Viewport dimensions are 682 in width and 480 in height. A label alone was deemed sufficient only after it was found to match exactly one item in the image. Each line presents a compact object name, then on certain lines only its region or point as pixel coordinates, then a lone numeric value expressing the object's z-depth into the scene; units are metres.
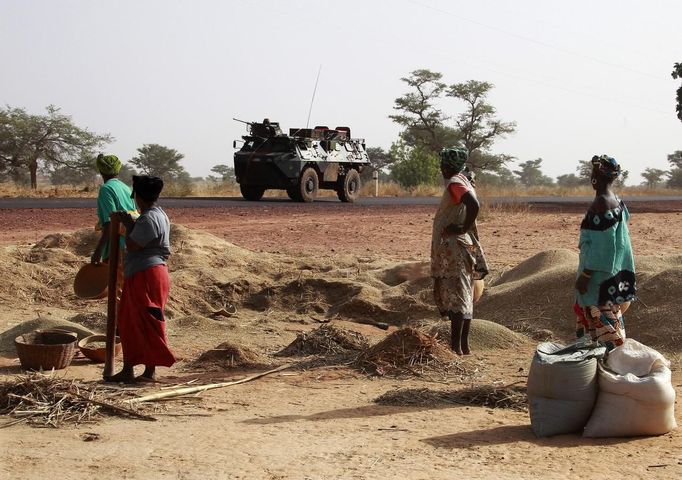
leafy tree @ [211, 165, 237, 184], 78.94
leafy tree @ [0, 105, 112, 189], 38.66
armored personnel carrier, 24.25
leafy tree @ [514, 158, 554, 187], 86.06
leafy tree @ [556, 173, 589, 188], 79.95
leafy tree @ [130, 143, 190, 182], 56.06
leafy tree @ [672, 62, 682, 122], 32.27
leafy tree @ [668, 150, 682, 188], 66.00
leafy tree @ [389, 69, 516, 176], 53.62
